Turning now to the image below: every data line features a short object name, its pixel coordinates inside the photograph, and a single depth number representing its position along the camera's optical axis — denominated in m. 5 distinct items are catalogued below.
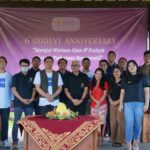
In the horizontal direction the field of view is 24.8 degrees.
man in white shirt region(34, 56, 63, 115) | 5.53
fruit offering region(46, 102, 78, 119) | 4.68
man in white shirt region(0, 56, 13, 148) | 5.72
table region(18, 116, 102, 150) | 4.56
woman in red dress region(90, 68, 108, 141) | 5.88
